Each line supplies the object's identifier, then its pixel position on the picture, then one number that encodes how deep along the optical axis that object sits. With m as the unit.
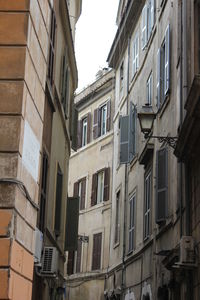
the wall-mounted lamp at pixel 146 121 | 12.27
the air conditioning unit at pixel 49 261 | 13.12
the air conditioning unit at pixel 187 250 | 10.97
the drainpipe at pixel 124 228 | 20.19
